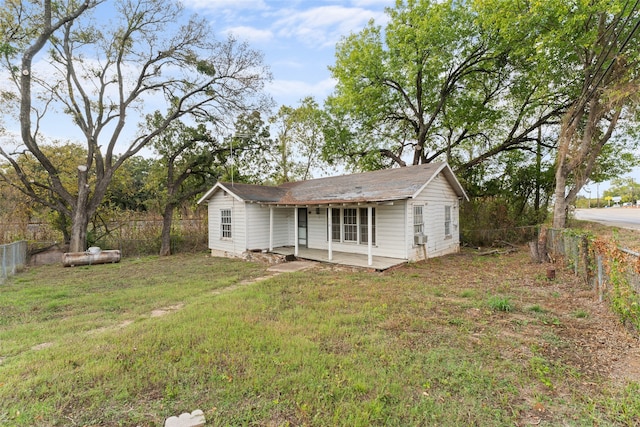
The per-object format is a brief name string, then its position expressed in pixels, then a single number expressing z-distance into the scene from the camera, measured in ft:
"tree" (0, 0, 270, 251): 38.63
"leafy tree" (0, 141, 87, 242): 44.50
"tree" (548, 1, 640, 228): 32.91
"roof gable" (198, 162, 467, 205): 33.45
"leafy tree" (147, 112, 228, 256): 48.03
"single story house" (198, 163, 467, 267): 33.91
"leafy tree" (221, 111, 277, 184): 50.99
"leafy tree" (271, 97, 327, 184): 71.31
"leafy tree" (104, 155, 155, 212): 53.21
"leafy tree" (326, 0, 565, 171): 50.57
